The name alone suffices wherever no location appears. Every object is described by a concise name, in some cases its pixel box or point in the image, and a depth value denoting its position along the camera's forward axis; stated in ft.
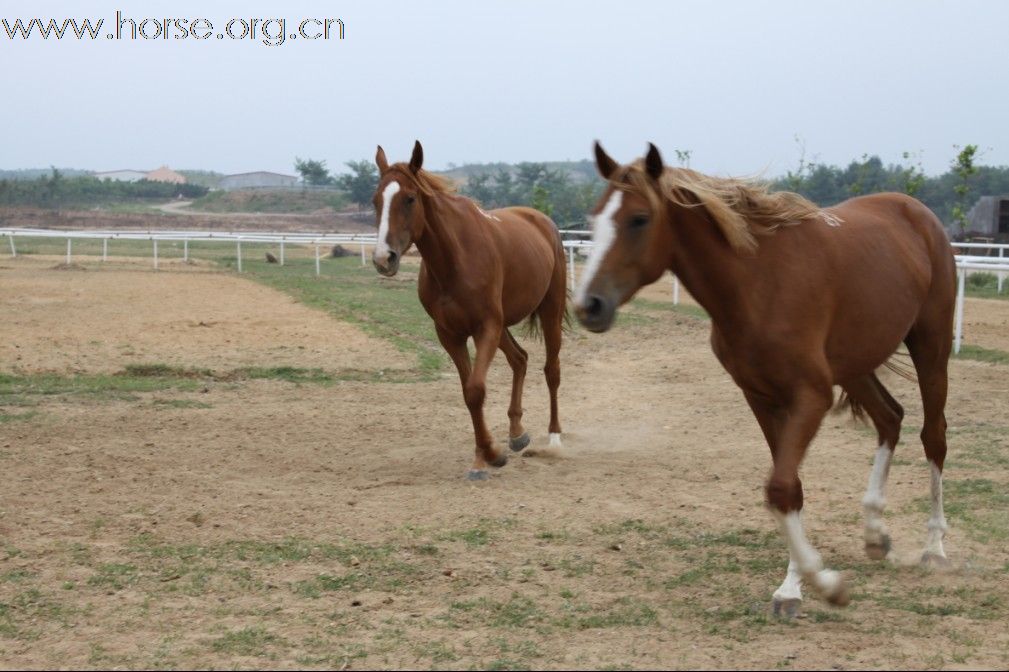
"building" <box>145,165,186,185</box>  467.11
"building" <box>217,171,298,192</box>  424.87
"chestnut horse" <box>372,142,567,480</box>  25.97
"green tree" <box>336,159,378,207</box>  216.74
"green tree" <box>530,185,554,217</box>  123.34
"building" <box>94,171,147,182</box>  516.57
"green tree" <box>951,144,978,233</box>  99.66
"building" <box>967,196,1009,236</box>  100.73
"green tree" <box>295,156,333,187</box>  282.56
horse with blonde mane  15.25
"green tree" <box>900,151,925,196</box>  106.52
